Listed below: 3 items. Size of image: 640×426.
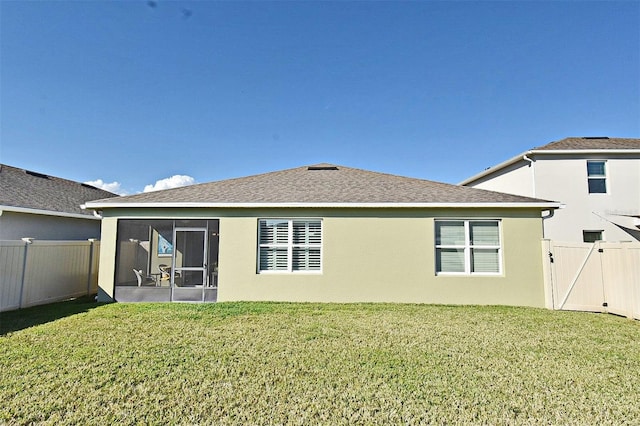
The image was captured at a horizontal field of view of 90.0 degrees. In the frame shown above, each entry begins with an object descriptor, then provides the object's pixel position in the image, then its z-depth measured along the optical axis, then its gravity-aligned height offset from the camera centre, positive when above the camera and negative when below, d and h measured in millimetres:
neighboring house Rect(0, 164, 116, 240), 9961 +968
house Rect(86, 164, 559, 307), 9141 -189
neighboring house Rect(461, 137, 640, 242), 13539 +2286
